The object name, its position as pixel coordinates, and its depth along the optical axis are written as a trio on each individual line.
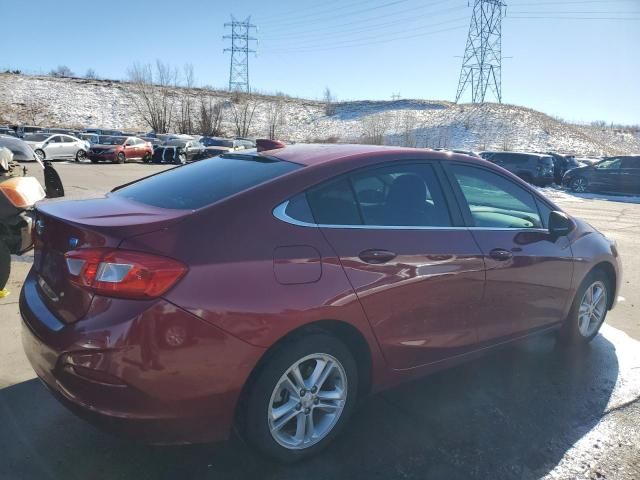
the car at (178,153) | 29.47
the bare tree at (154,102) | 53.44
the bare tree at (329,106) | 64.75
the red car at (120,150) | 27.56
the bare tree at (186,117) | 54.08
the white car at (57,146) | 26.88
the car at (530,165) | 24.03
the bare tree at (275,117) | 57.65
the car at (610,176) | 21.53
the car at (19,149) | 7.09
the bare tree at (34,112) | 50.94
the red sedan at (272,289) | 2.14
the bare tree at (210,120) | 53.28
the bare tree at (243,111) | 56.24
